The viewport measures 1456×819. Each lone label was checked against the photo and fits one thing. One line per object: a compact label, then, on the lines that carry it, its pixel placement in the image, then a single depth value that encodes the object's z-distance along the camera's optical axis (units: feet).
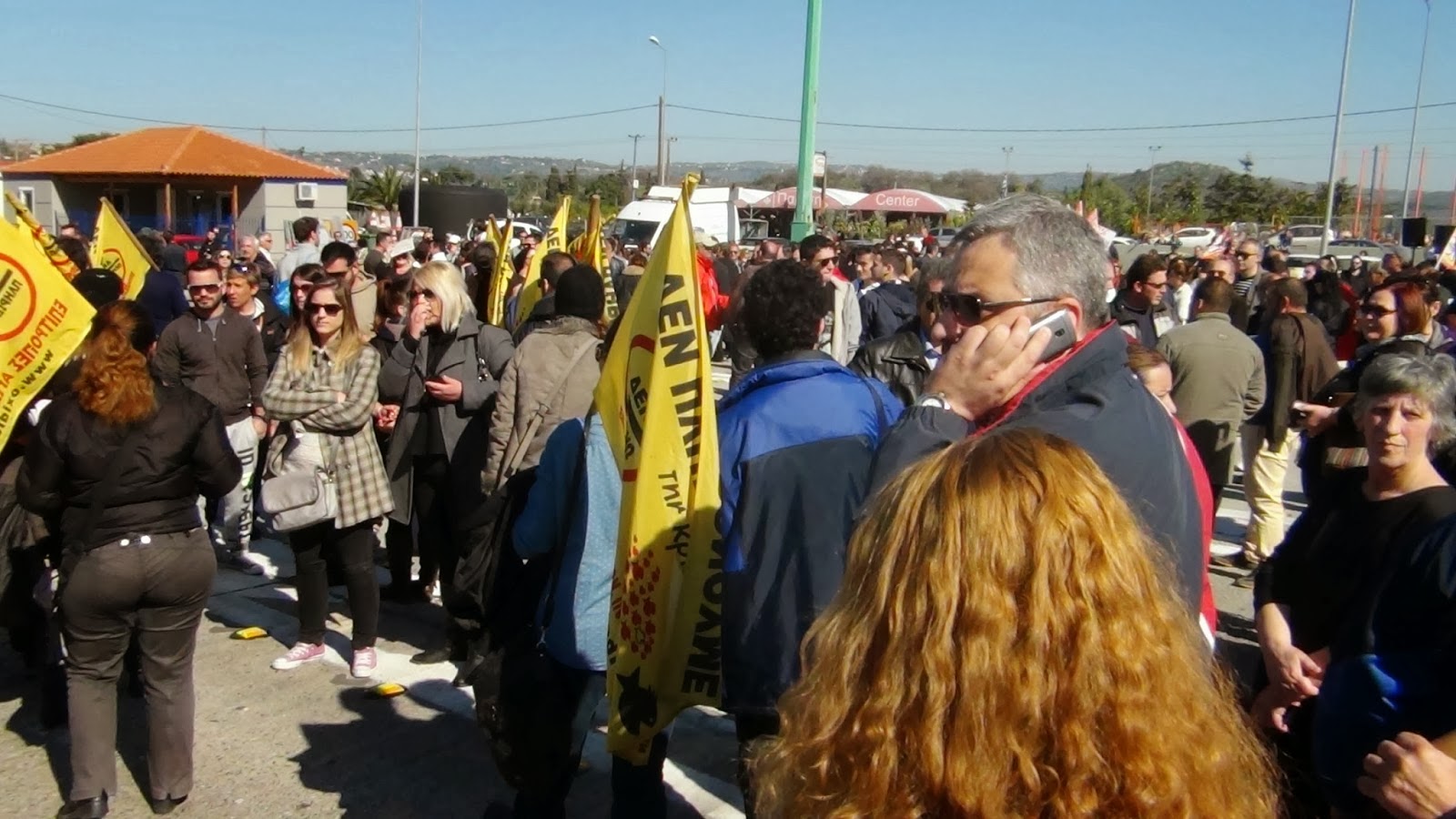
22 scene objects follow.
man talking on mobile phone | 6.54
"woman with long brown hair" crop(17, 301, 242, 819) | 12.37
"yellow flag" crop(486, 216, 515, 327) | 27.25
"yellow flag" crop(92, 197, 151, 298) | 24.52
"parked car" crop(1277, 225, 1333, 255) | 98.31
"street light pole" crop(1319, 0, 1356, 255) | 89.20
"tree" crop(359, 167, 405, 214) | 178.29
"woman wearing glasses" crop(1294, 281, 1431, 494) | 16.61
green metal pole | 44.19
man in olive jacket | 21.83
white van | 88.58
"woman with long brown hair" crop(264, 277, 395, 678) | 17.04
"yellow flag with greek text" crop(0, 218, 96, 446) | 13.56
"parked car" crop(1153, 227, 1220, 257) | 120.66
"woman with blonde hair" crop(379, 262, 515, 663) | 18.43
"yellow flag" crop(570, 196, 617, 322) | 22.53
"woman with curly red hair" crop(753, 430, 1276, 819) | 4.46
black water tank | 124.06
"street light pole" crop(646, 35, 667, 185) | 146.94
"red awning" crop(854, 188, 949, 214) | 161.68
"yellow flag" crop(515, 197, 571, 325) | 24.25
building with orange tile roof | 131.95
